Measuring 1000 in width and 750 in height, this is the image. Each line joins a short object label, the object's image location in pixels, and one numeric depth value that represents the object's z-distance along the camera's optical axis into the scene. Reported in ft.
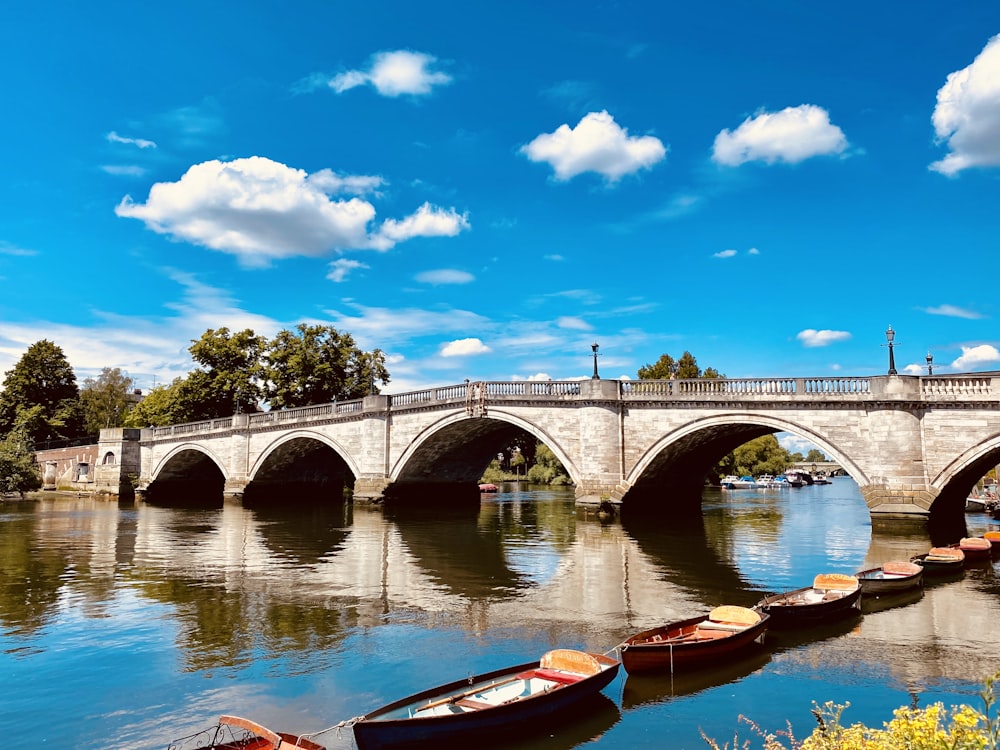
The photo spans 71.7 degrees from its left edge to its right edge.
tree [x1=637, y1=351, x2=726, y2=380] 178.40
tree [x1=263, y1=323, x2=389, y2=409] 167.63
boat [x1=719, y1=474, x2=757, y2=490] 206.19
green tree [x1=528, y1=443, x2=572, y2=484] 219.41
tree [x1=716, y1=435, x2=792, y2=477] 227.81
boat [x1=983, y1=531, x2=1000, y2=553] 67.62
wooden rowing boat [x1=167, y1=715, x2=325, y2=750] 21.81
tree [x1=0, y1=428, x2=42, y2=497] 150.82
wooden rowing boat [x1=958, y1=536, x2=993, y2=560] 60.59
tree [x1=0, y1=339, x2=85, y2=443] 196.82
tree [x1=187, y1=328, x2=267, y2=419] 175.32
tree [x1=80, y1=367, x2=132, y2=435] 247.70
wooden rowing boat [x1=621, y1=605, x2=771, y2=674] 31.01
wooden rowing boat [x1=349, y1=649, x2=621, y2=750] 22.98
